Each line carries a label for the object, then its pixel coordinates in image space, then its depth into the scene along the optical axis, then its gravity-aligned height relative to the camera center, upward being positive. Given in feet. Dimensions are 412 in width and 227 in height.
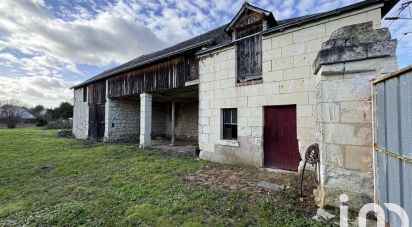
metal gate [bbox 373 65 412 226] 6.31 -0.76
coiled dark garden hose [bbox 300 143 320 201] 13.27 -2.29
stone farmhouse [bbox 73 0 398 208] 9.63 +2.47
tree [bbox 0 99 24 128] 106.22 +1.93
